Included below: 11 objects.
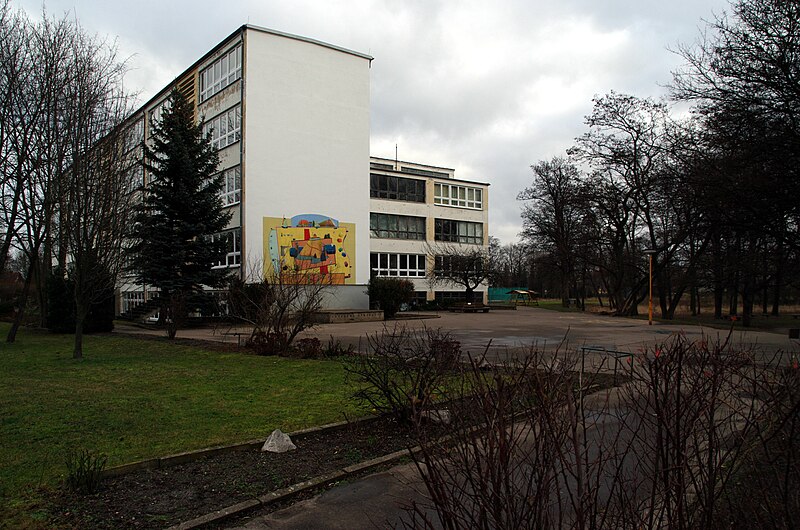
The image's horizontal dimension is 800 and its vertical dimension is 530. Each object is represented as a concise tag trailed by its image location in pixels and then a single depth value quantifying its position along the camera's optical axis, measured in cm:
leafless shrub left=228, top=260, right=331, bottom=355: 1564
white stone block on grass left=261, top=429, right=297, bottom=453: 598
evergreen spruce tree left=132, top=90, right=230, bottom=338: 2611
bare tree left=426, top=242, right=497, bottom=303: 4656
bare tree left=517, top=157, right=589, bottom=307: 4312
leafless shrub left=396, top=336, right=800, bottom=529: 214
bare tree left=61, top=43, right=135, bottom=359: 1430
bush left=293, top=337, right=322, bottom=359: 1485
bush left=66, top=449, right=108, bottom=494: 468
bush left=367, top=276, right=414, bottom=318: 3466
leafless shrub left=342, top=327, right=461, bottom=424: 644
